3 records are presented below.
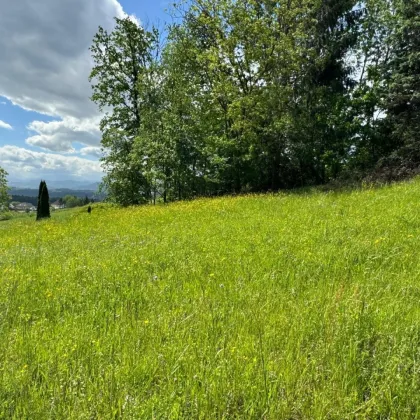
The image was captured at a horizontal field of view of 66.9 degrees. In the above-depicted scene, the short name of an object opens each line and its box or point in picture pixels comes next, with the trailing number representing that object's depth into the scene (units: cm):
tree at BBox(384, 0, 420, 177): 1639
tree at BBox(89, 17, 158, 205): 3120
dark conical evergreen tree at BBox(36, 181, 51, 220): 2411
